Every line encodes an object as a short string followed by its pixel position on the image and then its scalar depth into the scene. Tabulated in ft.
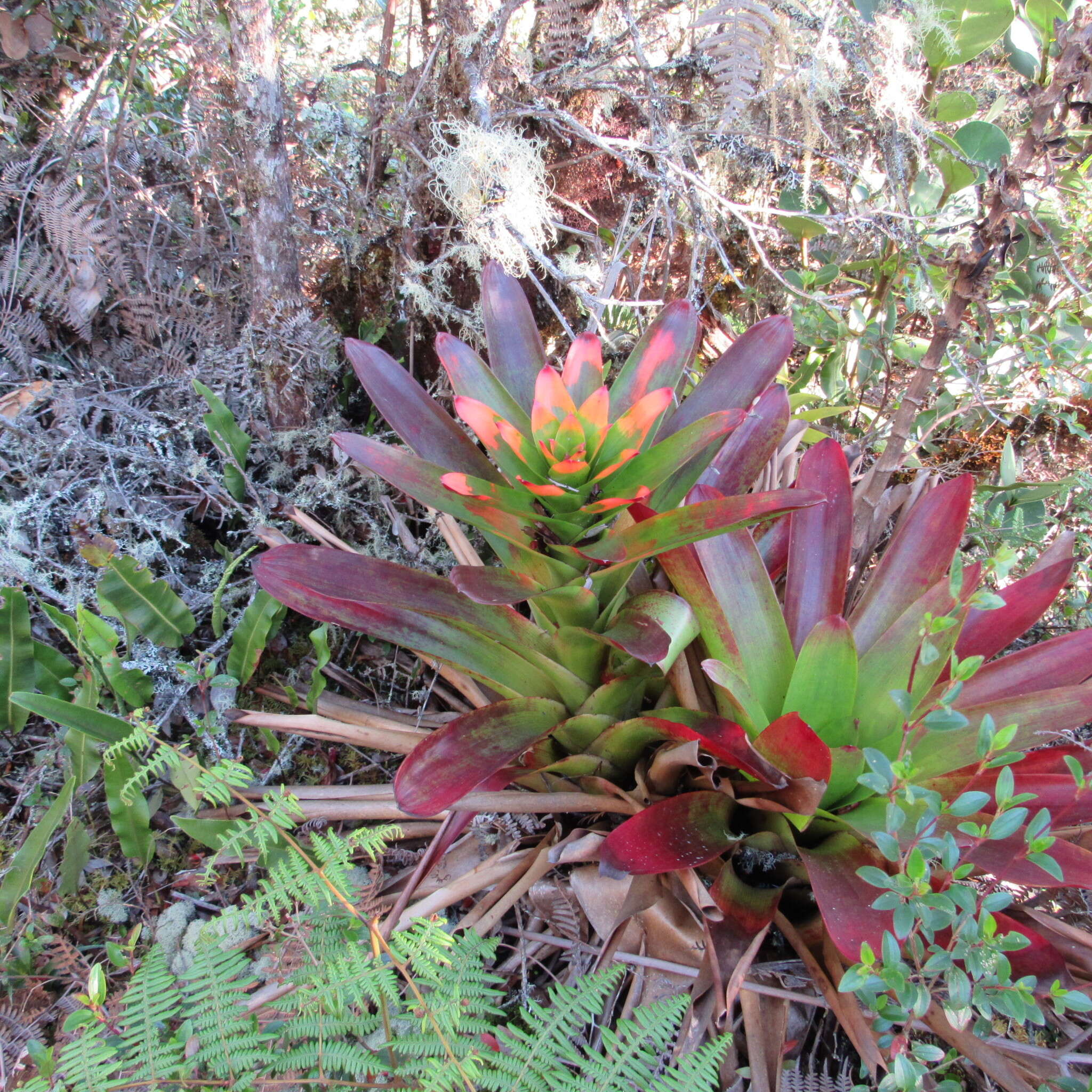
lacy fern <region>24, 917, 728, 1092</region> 2.90
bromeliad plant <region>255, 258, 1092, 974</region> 3.23
